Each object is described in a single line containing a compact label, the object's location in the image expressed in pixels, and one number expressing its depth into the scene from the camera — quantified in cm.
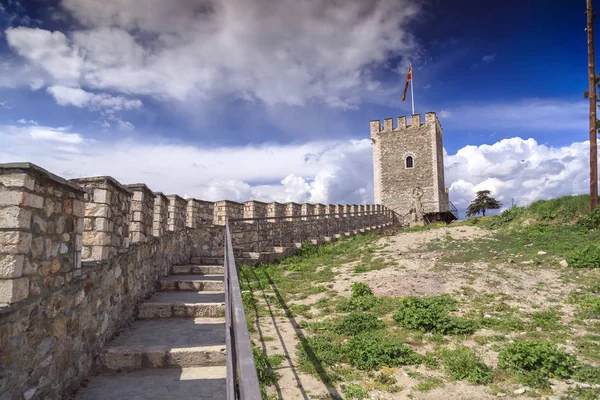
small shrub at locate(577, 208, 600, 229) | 1078
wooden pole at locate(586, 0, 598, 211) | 1299
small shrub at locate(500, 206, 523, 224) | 1394
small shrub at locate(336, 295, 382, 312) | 630
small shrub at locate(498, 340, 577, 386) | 382
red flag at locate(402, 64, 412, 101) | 3480
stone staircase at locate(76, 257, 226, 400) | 362
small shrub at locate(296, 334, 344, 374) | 432
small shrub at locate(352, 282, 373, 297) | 691
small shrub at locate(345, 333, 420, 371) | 428
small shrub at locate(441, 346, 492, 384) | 386
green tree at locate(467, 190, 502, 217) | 4722
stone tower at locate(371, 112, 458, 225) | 3203
